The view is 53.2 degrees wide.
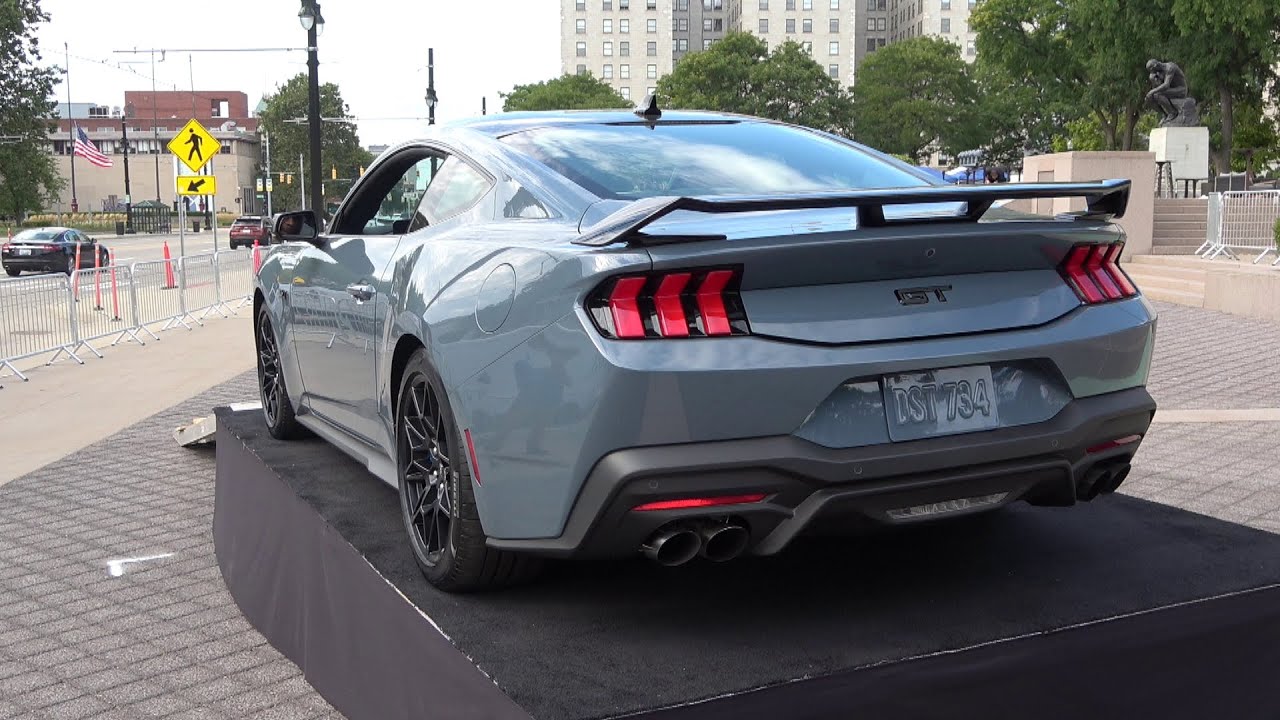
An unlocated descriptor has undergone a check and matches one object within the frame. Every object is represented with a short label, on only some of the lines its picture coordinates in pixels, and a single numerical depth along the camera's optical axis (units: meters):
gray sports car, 2.81
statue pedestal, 33.56
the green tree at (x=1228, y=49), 39.41
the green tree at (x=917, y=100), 110.62
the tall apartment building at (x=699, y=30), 161.38
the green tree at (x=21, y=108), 71.56
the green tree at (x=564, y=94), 126.75
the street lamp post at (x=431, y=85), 50.69
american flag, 63.84
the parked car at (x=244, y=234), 62.25
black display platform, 2.74
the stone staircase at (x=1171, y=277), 18.64
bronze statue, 34.03
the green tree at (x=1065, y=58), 48.83
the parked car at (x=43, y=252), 38.53
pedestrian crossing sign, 27.94
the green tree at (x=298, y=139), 145.25
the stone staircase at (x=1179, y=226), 24.42
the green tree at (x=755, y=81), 105.19
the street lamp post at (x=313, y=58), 27.14
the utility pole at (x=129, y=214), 86.75
